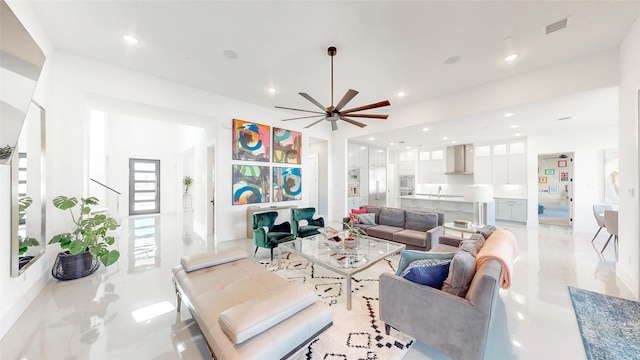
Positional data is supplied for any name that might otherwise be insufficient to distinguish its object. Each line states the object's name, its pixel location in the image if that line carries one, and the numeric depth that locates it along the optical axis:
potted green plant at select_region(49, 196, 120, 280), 2.98
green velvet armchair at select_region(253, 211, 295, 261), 3.80
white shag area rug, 1.76
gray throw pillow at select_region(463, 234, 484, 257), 2.29
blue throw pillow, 1.80
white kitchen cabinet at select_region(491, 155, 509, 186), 7.18
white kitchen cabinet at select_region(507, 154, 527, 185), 6.86
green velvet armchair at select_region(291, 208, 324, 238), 4.38
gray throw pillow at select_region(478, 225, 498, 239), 2.74
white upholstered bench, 1.30
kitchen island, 5.64
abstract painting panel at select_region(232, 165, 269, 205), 5.23
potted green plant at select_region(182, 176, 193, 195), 9.54
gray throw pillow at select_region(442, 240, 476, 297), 1.67
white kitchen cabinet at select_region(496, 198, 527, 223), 6.75
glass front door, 8.50
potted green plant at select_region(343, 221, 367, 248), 3.05
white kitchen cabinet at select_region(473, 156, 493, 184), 7.53
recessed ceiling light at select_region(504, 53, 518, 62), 3.32
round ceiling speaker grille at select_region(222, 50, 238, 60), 3.34
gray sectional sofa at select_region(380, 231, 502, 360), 1.48
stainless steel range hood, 7.99
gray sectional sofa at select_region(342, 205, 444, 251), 3.71
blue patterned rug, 1.80
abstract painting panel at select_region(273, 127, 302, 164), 5.97
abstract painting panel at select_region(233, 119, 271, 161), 5.25
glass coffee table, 2.55
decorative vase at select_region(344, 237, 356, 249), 3.05
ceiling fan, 2.91
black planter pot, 3.04
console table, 5.29
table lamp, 4.16
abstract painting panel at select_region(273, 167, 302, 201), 5.96
